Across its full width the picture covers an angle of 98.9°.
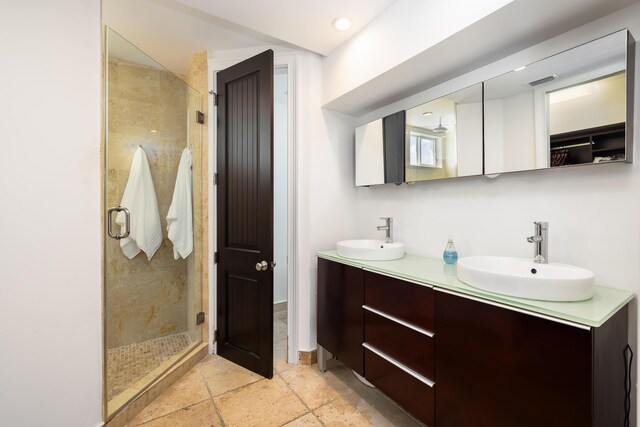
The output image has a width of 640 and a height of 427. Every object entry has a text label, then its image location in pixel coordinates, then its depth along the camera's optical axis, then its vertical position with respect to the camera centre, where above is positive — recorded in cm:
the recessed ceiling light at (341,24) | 170 +120
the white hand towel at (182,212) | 228 +1
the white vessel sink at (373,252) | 176 -26
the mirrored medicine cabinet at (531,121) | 111 +47
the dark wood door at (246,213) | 190 +0
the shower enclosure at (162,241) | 194 -18
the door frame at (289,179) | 218 +28
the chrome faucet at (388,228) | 207 -12
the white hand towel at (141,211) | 210 +2
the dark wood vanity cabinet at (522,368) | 88 -58
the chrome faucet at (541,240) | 128 -13
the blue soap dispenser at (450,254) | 161 -24
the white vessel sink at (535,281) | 98 -27
